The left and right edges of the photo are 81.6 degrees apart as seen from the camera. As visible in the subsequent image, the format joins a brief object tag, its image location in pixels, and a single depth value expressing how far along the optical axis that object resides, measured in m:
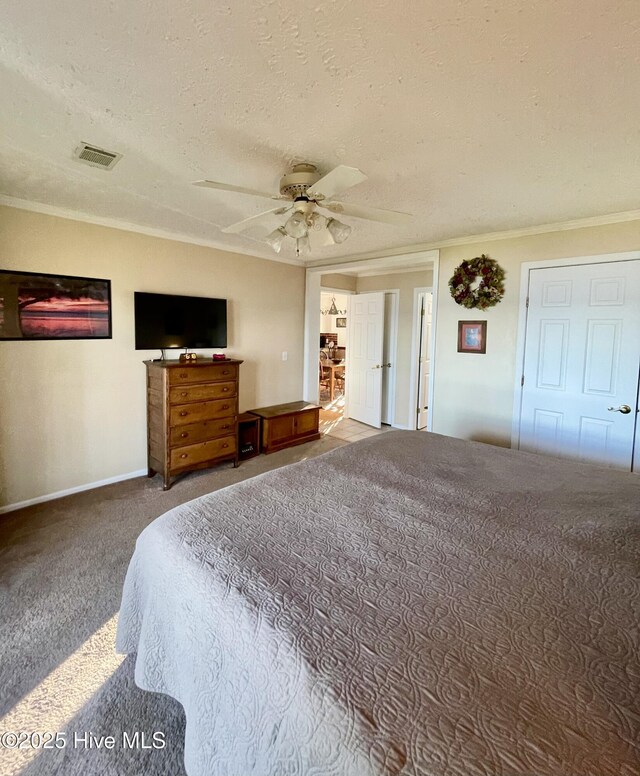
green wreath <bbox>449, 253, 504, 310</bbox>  3.39
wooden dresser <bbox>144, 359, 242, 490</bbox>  3.38
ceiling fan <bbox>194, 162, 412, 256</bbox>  1.97
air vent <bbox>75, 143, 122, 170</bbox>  2.00
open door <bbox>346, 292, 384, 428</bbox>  5.68
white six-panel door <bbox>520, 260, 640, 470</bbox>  2.81
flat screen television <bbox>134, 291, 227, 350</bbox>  3.51
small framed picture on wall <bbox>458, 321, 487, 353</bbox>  3.55
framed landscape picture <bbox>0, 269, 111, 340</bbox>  2.83
